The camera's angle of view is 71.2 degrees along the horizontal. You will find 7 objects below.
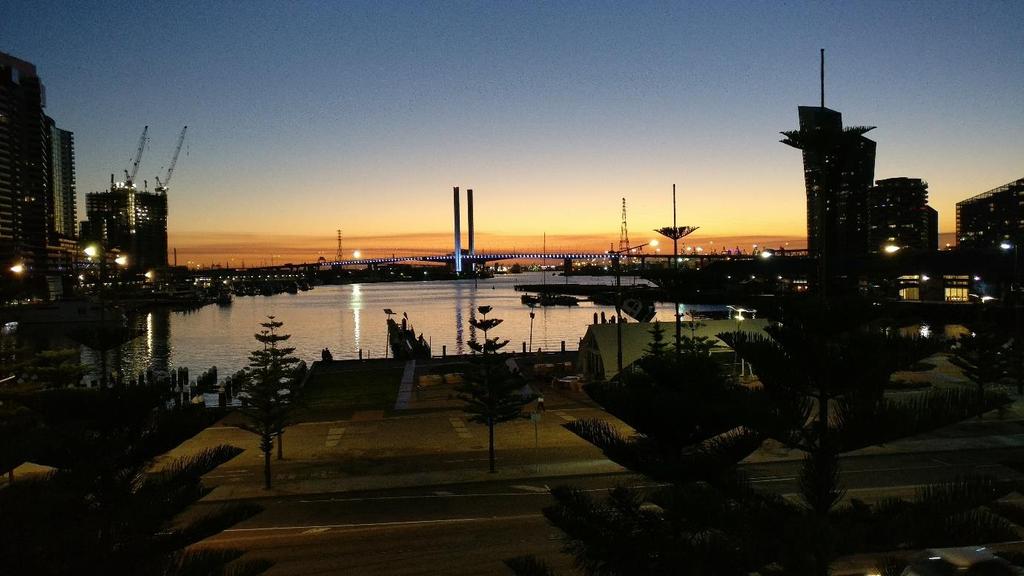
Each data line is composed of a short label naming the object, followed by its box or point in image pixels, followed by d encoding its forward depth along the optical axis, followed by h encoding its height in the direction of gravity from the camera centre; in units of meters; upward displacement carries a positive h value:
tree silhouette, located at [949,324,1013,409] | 23.02 -2.63
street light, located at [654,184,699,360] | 21.38 +1.29
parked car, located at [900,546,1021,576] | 8.67 -3.65
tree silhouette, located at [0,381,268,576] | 4.96 -1.89
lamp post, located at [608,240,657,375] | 25.53 -2.14
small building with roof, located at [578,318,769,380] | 28.45 -2.65
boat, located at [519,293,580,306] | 119.35 -4.04
